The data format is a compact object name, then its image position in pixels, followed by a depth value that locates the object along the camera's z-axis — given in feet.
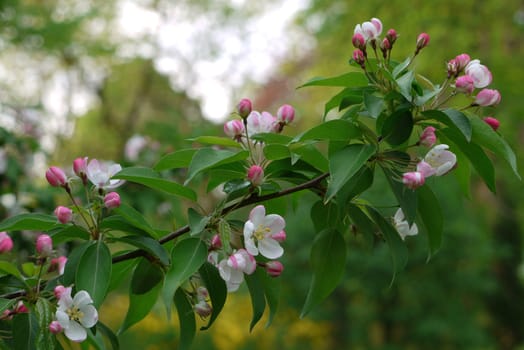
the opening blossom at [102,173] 3.56
